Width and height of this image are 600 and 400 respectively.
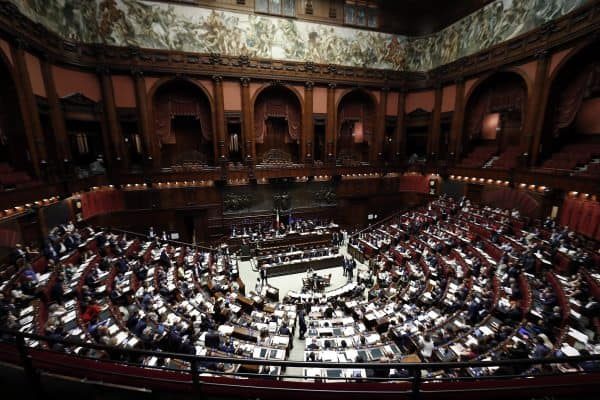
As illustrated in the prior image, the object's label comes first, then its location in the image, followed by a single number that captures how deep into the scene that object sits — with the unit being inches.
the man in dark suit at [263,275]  547.8
